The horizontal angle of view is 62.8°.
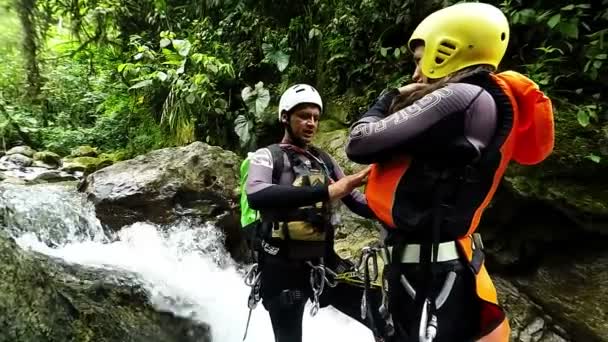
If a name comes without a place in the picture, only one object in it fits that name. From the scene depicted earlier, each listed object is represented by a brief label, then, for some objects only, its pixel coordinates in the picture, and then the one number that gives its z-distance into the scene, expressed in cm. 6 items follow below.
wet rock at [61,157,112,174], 1174
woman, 163
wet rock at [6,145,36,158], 1344
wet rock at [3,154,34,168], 1255
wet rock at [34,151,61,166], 1310
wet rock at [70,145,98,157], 1323
